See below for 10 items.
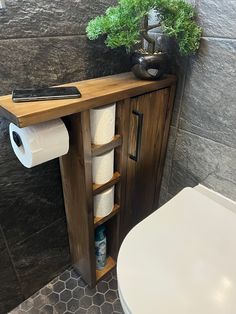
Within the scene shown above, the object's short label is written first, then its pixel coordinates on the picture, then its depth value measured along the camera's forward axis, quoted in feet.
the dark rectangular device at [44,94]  1.97
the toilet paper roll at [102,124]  2.31
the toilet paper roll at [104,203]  2.92
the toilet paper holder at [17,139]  2.07
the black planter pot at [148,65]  2.45
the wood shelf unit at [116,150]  2.06
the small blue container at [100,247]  3.41
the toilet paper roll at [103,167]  2.63
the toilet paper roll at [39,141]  1.97
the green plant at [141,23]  2.16
